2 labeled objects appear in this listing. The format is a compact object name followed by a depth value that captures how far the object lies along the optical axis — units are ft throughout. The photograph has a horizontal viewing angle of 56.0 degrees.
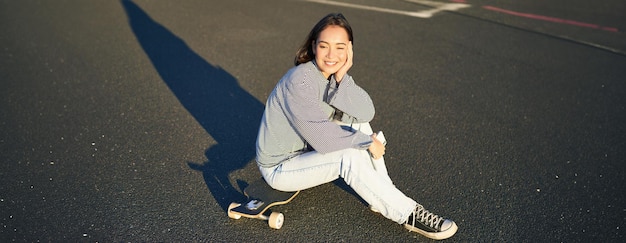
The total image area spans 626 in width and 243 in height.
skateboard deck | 11.58
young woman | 10.93
